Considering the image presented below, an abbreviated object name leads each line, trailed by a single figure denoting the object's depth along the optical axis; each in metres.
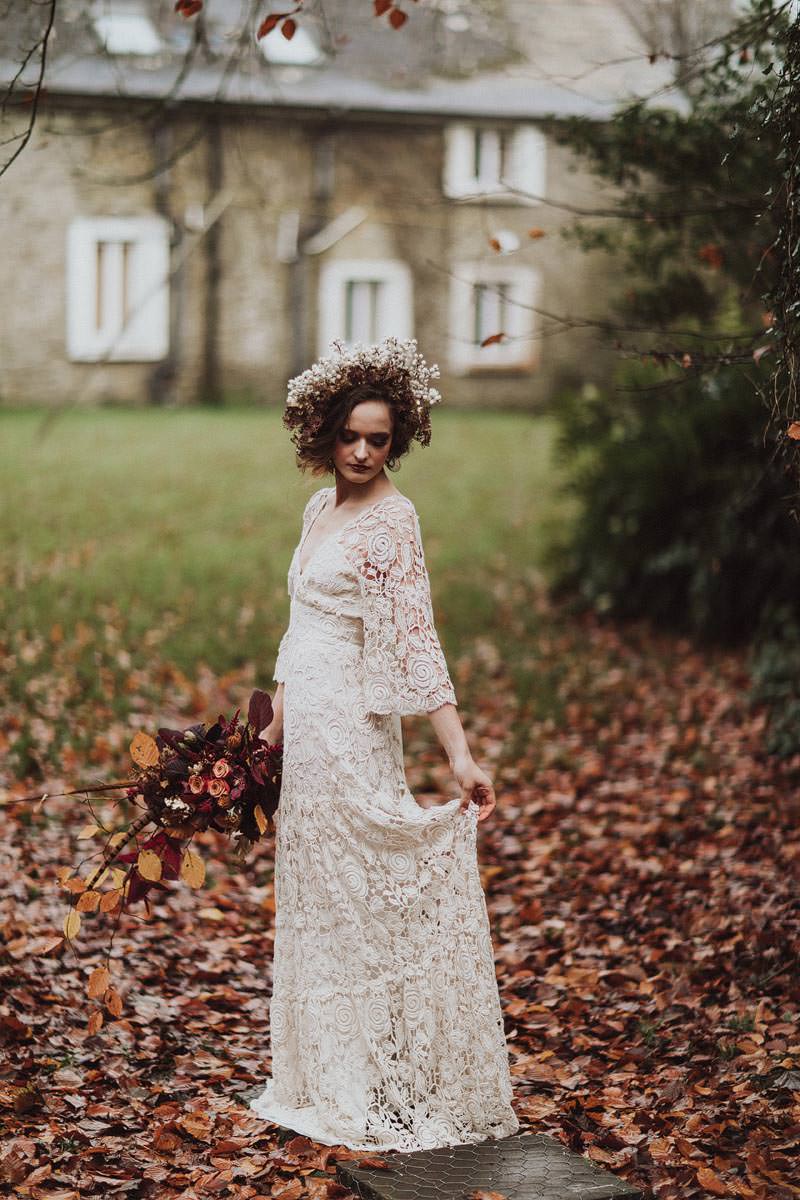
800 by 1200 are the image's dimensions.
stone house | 23.17
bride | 4.30
